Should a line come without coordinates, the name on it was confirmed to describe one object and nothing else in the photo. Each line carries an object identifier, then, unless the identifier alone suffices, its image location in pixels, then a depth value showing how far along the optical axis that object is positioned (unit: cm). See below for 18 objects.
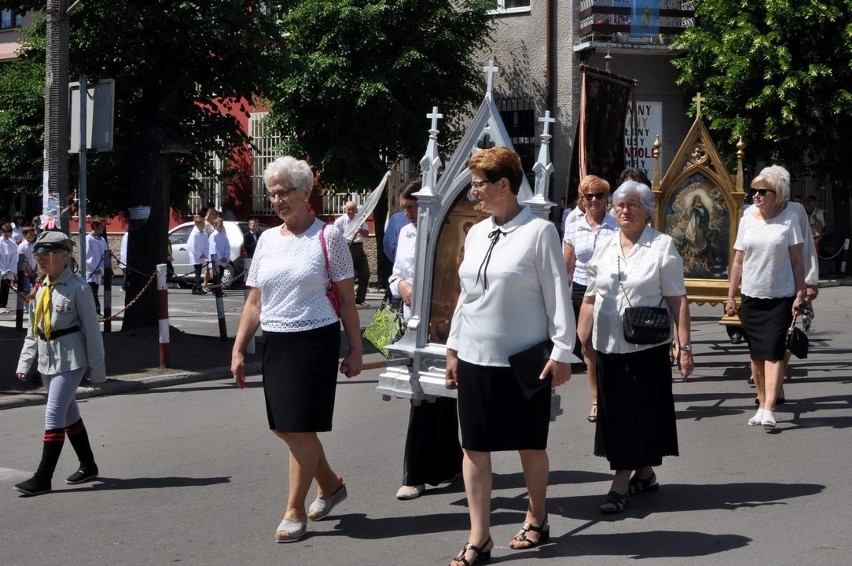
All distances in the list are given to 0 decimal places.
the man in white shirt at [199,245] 2678
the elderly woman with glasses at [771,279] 902
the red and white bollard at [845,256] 2828
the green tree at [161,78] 1501
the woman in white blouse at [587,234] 923
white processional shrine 725
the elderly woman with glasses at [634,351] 681
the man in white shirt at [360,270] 2272
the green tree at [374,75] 2605
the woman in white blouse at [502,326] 565
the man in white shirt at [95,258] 2030
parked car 2784
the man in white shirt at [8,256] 2392
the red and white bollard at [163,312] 1323
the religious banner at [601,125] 1267
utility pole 1259
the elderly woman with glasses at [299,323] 619
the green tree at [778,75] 2628
